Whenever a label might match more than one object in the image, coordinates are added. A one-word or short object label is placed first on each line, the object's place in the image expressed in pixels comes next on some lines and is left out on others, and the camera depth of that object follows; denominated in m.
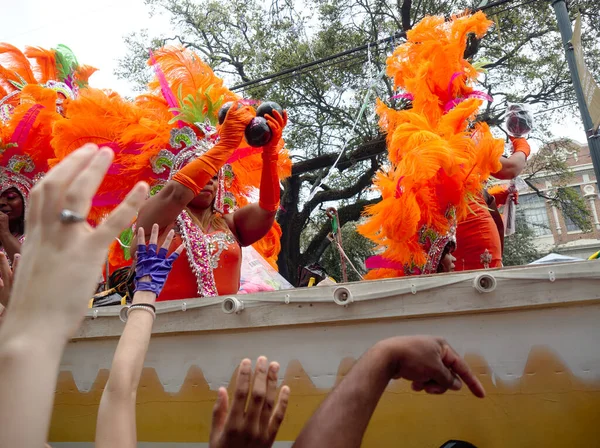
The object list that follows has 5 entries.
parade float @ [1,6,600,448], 1.42
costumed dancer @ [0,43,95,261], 3.54
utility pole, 3.72
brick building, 20.56
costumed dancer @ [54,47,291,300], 2.58
